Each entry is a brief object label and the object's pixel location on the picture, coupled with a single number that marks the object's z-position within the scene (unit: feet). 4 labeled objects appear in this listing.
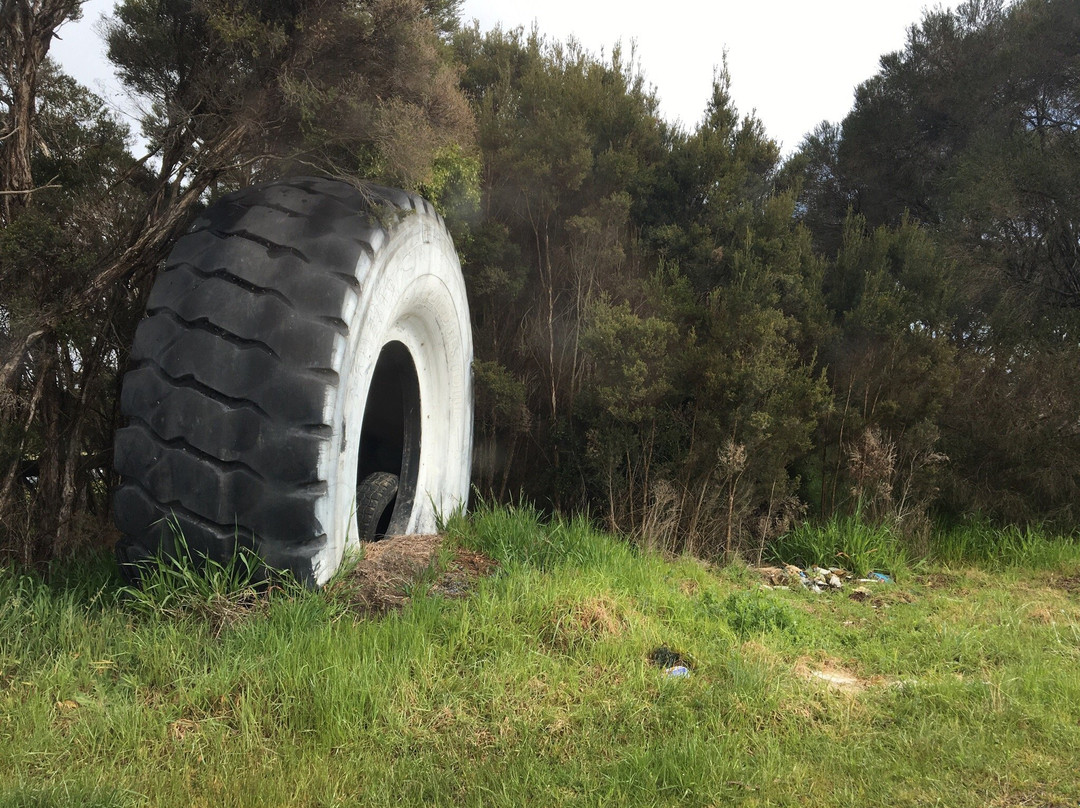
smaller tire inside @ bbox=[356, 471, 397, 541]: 15.12
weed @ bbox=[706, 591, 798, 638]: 13.67
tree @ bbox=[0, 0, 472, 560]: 12.40
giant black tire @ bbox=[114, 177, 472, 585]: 10.43
